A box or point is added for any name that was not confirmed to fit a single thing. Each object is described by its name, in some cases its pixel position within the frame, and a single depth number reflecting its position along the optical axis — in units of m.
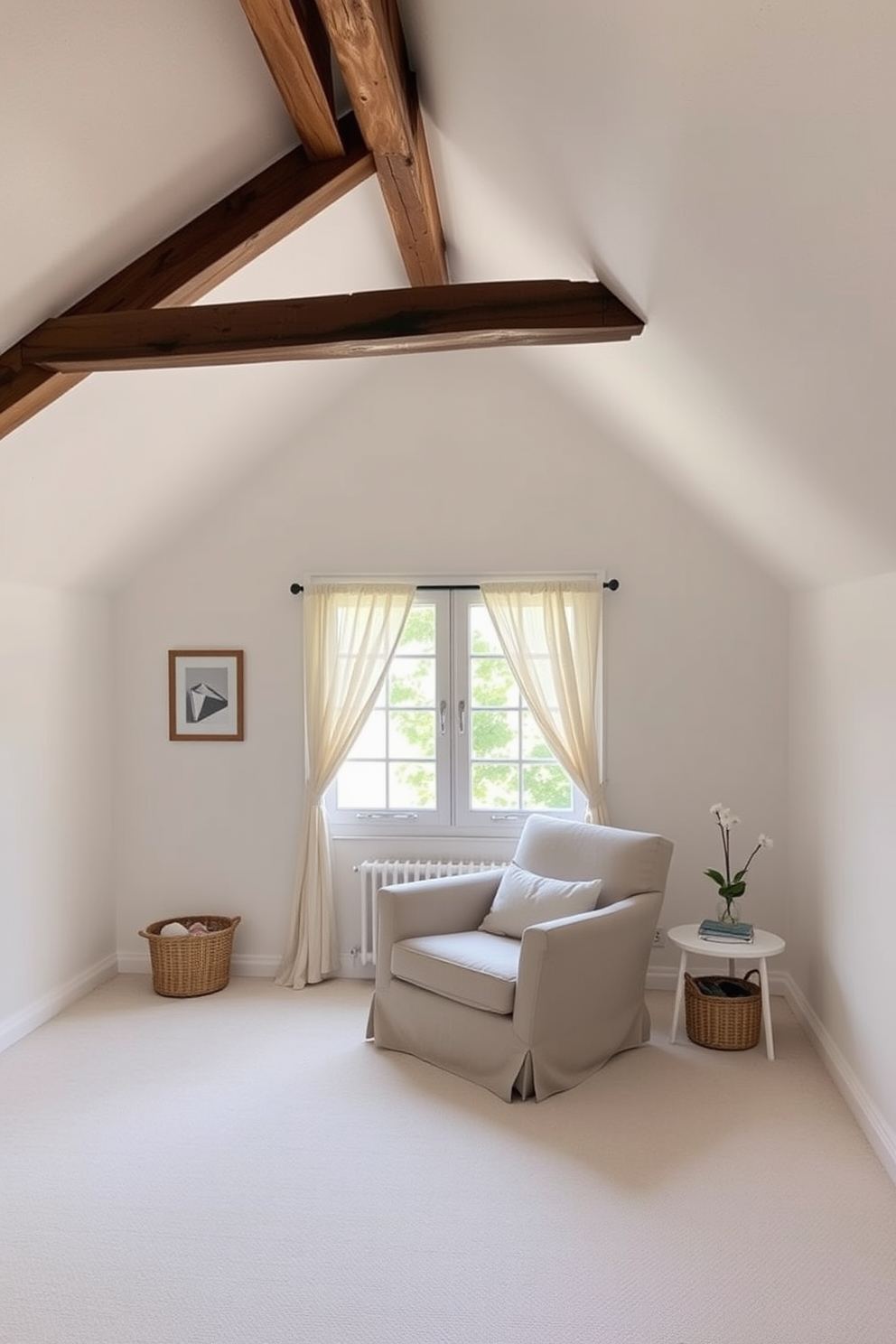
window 4.88
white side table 3.79
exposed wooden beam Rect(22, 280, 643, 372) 2.90
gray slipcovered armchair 3.46
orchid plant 4.07
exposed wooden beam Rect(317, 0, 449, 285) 2.17
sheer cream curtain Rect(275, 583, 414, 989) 4.79
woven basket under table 3.88
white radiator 4.75
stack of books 3.95
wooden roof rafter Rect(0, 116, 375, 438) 2.94
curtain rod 4.86
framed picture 4.96
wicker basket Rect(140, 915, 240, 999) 4.57
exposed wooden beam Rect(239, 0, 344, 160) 2.29
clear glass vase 4.05
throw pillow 3.86
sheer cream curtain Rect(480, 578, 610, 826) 4.68
